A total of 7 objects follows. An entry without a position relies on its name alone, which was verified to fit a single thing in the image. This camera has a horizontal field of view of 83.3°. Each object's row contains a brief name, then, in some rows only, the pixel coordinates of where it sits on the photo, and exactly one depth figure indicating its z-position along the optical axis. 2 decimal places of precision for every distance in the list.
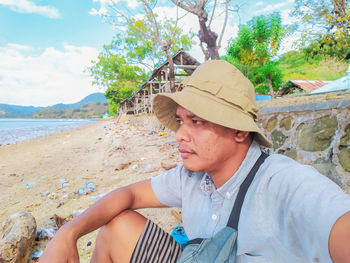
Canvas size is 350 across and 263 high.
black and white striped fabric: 1.22
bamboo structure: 10.97
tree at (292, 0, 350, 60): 7.69
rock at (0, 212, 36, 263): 1.77
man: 0.68
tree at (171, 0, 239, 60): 6.56
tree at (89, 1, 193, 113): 16.52
